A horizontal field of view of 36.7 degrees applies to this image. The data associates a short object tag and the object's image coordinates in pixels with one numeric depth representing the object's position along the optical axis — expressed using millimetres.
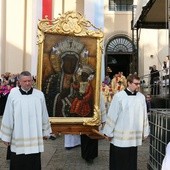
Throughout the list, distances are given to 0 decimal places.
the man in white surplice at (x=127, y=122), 3914
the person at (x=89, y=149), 5182
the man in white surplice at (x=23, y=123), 3655
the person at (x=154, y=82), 8932
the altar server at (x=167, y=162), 1655
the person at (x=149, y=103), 7474
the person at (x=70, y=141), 5978
